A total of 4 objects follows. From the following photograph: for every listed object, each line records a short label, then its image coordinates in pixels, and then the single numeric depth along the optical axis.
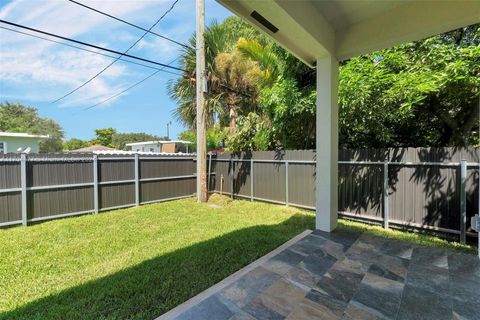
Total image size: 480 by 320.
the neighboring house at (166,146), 19.03
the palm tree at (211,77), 8.30
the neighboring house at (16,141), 12.98
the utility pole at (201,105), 6.37
